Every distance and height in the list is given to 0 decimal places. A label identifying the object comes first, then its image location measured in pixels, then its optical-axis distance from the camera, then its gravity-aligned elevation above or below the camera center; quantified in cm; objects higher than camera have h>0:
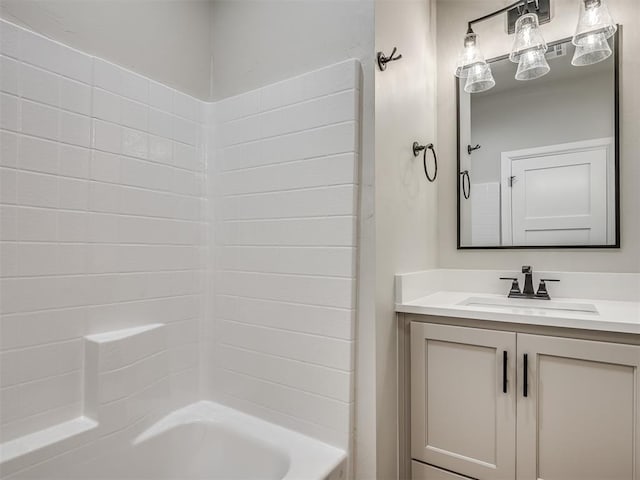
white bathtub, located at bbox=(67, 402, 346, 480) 127 -76
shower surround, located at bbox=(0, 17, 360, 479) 117 -3
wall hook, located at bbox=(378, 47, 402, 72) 138 +70
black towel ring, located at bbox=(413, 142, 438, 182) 169 +44
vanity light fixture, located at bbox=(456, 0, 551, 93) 162 +89
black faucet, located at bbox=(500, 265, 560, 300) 166 -18
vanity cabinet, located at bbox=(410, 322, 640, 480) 116 -54
